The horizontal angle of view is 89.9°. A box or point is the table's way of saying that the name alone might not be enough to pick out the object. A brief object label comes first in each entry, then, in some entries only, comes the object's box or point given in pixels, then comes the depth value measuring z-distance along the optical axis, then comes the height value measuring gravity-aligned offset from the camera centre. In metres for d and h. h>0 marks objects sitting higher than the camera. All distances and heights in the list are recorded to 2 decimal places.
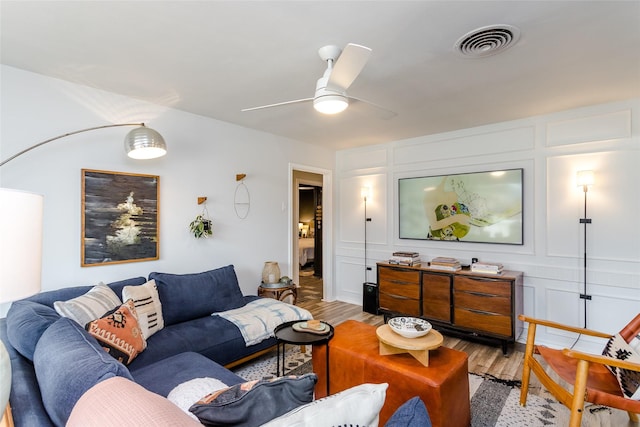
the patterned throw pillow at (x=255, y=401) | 0.95 -0.58
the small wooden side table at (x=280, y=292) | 3.80 -0.92
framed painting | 2.75 -0.02
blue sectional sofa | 1.07 -0.66
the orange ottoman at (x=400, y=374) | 1.80 -0.99
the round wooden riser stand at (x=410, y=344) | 1.96 -0.80
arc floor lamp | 0.90 -0.10
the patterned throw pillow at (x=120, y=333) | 1.93 -0.74
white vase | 3.92 -0.70
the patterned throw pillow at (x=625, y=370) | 1.75 -0.89
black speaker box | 4.55 -1.17
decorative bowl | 2.06 -0.74
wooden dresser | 3.22 -0.93
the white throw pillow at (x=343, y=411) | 0.81 -0.52
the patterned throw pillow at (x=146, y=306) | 2.42 -0.72
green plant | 3.42 -0.12
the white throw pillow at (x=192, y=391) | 1.38 -0.81
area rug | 2.13 -1.36
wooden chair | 1.72 -0.98
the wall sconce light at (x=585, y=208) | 3.09 +0.09
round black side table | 2.20 -0.86
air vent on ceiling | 1.91 +1.11
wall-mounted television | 3.66 +0.12
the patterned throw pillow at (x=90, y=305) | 2.00 -0.60
